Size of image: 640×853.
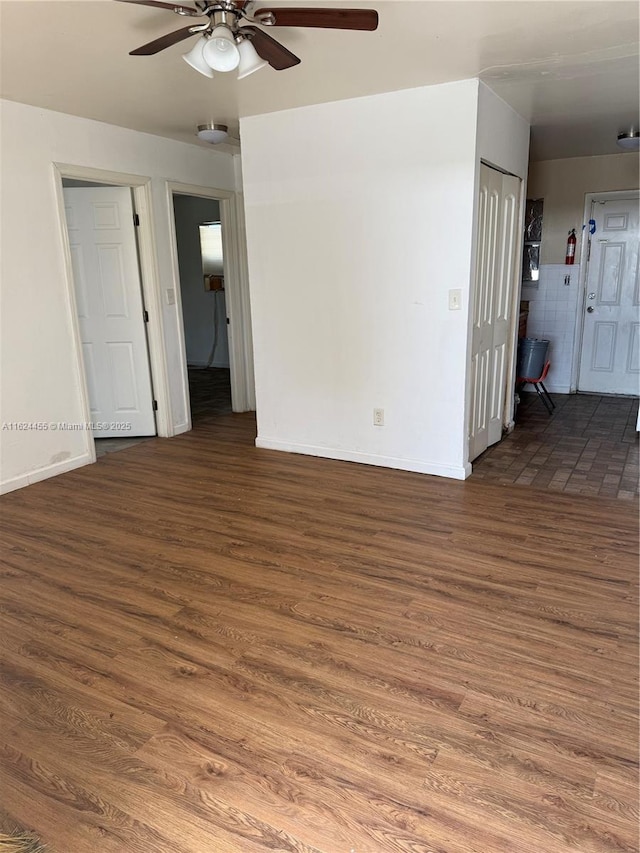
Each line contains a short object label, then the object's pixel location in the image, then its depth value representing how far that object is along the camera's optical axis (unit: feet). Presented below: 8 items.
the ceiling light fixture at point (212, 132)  14.28
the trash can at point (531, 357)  18.12
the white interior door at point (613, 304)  19.76
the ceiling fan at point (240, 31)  7.06
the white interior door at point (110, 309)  15.87
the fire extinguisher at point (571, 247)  20.26
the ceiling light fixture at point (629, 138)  14.74
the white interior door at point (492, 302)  13.09
